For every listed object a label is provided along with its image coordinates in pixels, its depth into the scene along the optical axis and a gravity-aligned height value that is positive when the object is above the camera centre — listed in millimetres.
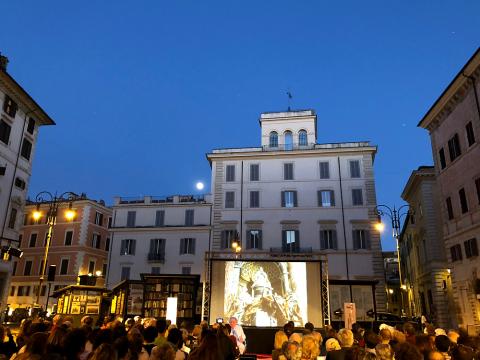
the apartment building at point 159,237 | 38969 +6190
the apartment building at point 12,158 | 26969 +9704
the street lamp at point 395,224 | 22297 +4418
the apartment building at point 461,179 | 21719 +7285
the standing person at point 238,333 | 11156 -830
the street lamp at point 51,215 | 17609 +3795
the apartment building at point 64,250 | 44844 +5674
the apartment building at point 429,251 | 30828 +4517
